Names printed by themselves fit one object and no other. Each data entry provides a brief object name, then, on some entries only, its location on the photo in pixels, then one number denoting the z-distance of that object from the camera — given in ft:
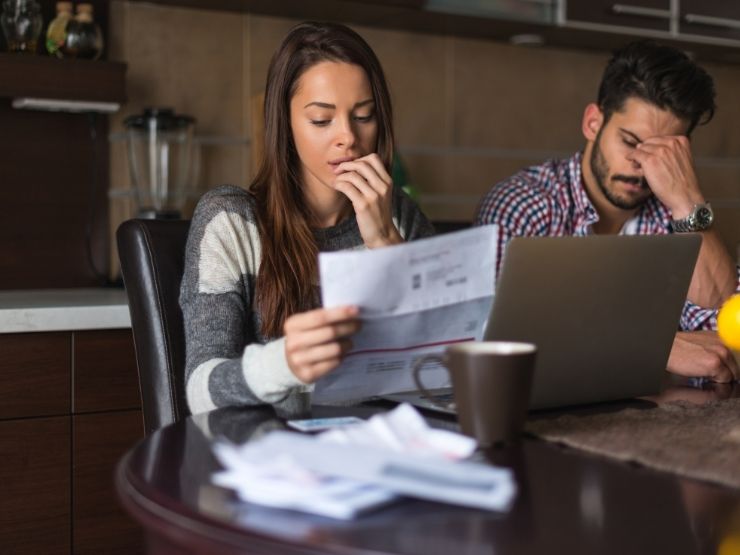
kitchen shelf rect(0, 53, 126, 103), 8.00
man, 6.91
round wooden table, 2.23
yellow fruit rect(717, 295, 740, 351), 4.39
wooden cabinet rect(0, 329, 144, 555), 6.86
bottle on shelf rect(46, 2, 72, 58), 8.33
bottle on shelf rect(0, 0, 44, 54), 8.11
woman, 4.69
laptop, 3.53
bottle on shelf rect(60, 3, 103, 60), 8.34
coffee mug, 3.03
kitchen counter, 6.79
